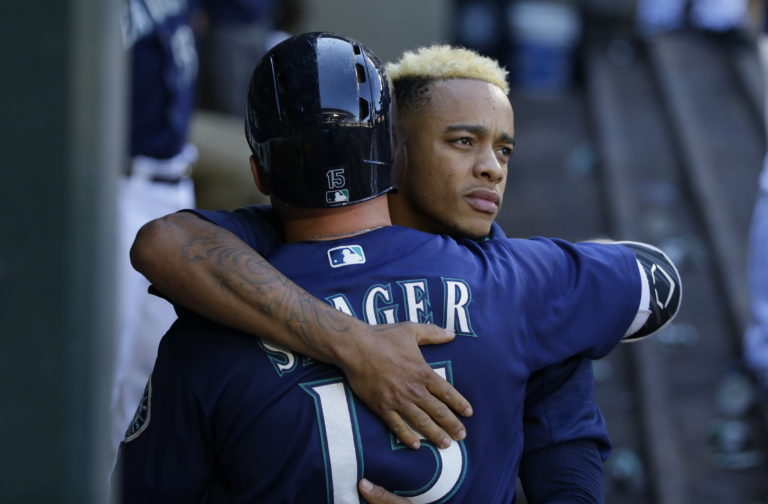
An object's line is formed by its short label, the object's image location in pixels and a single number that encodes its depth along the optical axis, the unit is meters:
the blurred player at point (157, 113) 9.62
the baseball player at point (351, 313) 4.14
